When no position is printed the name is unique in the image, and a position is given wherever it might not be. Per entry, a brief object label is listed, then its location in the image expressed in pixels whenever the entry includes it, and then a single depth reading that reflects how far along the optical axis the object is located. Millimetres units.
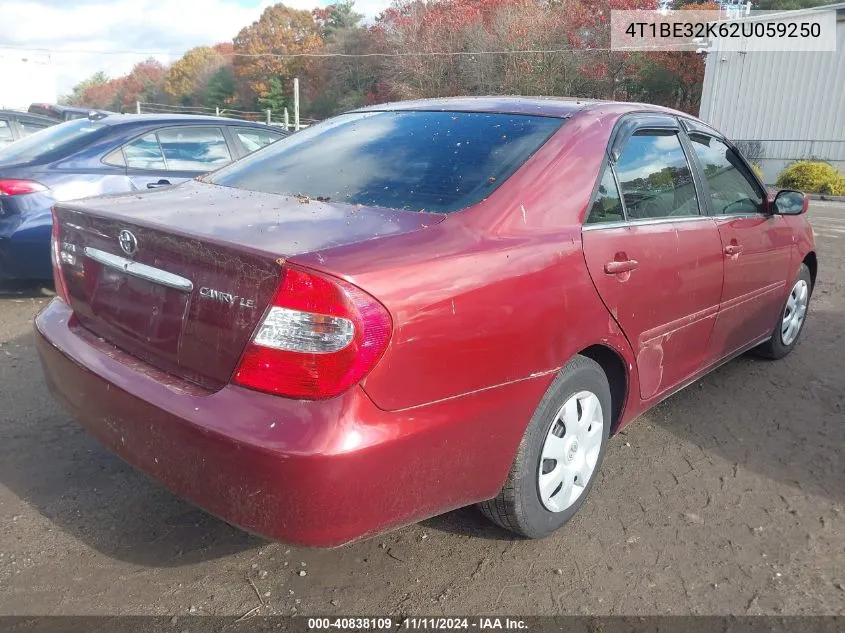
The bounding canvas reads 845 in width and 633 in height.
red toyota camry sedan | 1722
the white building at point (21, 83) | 32988
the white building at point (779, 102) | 22891
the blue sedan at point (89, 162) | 4844
